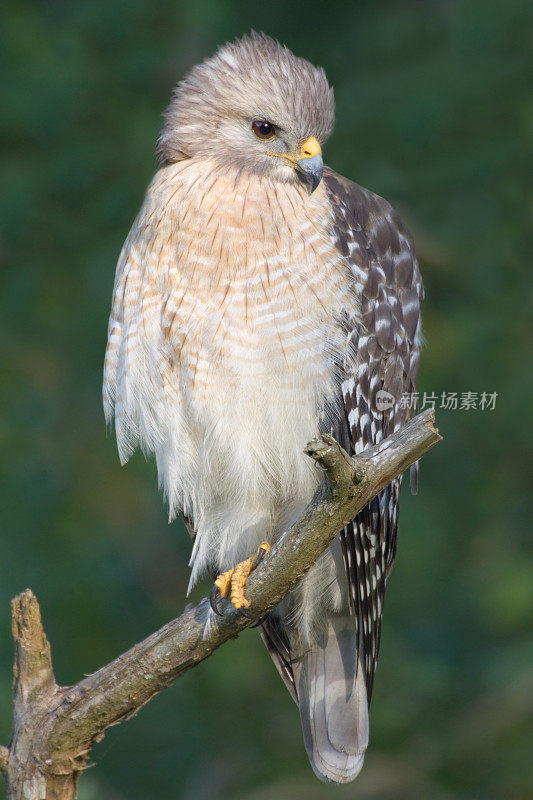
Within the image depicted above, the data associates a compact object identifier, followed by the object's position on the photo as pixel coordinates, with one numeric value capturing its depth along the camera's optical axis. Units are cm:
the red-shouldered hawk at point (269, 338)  686
